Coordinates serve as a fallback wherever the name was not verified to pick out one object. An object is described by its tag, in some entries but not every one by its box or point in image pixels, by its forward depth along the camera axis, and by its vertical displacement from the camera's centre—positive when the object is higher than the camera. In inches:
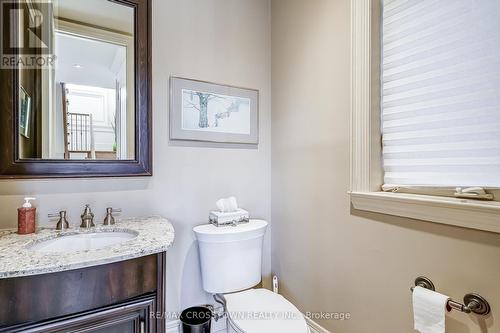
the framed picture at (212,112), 63.6 +14.7
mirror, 47.2 +16.2
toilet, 54.6 -22.8
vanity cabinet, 32.2 -17.4
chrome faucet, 51.0 -9.6
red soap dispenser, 44.9 -8.4
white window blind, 37.7 +12.2
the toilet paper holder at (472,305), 35.6 -19.2
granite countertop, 31.9 -11.4
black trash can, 56.7 -34.2
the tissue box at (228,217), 63.1 -12.0
